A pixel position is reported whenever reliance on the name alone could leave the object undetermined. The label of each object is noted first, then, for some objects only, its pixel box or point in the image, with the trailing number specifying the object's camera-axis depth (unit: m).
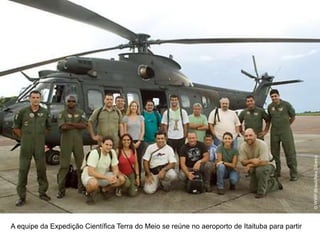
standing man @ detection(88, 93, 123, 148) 4.61
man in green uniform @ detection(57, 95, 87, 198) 4.33
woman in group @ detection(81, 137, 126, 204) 4.01
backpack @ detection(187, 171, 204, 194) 4.50
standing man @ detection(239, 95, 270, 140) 5.34
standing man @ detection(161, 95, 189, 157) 5.12
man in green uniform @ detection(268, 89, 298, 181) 5.27
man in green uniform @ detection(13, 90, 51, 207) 4.07
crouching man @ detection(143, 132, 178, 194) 4.54
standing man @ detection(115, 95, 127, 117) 5.05
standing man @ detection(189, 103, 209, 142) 5.28
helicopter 6.18
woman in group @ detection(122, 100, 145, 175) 4.84
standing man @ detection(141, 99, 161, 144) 5.18
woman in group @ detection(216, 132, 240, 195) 4.55
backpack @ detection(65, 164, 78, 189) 4.85
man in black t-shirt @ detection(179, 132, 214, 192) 4.61
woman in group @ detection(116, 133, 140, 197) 4.37
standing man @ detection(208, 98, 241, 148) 5.12
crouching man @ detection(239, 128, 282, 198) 4.36
